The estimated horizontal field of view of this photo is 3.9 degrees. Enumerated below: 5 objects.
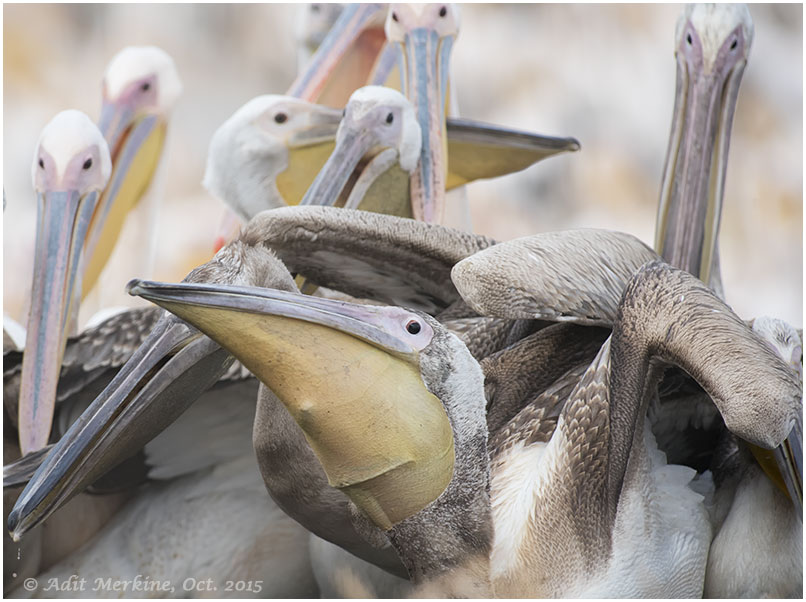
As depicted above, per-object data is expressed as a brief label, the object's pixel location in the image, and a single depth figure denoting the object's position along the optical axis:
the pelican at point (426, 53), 14.49
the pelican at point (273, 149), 14.48
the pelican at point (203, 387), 13.88
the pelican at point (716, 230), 13.96
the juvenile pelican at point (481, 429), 13.75
